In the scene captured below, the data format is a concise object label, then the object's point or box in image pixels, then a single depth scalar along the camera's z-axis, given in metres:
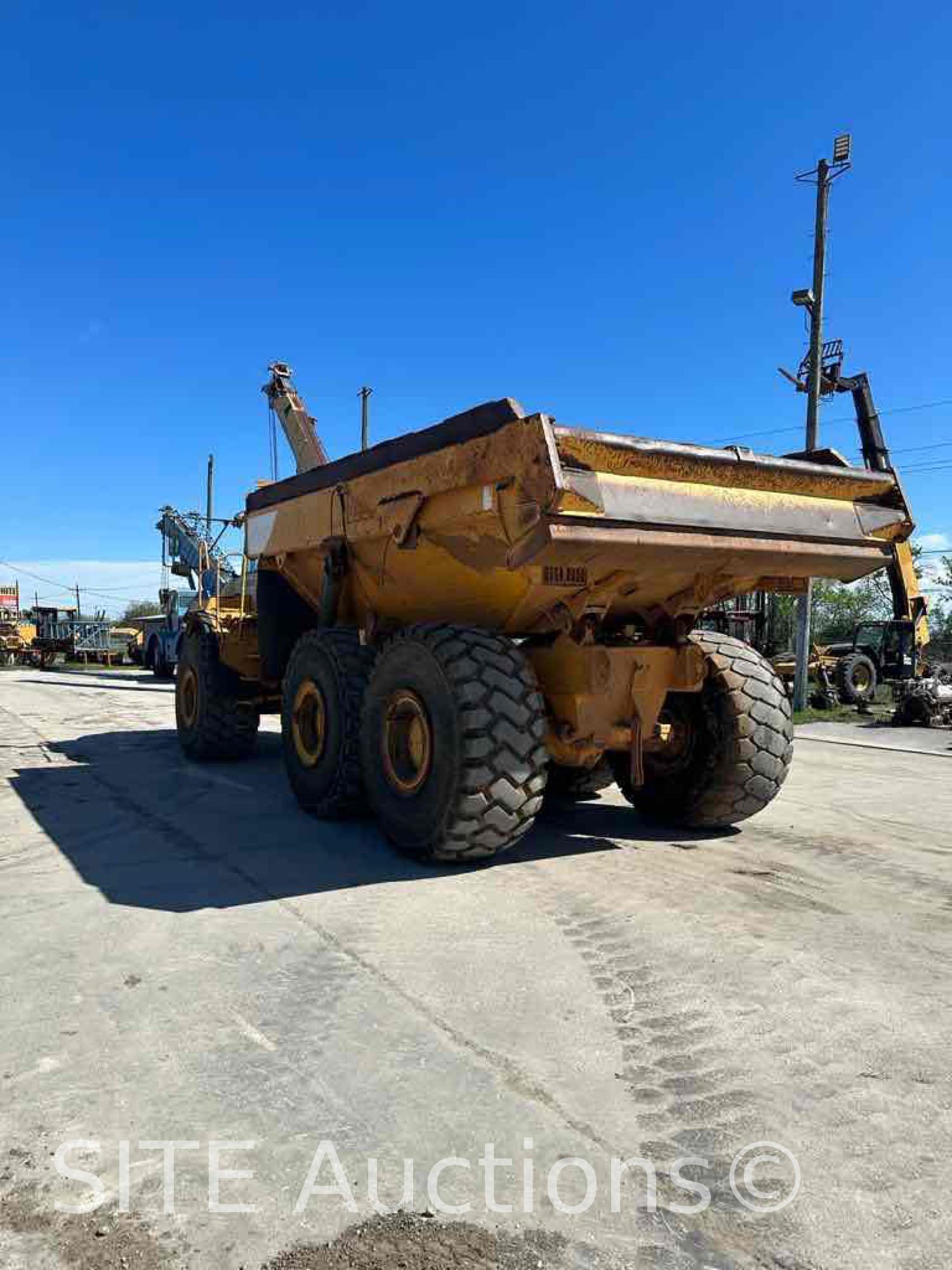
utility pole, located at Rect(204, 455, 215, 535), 41.41
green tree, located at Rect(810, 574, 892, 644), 40.06
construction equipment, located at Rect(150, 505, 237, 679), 27.52
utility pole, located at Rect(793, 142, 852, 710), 17.08
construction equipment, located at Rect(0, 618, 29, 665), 35.53
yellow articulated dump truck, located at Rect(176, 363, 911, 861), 4.50
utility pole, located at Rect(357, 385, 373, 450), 30.12
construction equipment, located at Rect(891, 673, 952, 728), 14.10
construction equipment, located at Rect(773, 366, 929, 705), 18.19
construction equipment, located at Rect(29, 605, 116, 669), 35.66
